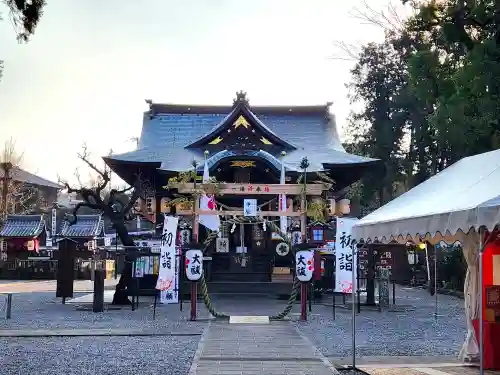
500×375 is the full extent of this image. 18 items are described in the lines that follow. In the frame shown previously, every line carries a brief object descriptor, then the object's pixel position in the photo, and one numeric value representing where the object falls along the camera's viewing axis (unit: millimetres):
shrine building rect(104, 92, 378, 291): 21625
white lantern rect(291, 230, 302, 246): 21125
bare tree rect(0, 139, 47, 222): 37156
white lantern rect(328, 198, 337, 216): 21044
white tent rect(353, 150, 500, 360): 5785
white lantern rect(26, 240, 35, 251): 36469
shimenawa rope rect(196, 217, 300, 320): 14359
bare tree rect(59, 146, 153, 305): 18000
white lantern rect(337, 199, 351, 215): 21703
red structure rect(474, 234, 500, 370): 7895
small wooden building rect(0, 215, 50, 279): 36250
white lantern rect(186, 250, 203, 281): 14398
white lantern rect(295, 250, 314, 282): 14523
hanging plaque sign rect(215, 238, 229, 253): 22734
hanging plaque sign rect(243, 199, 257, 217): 15086
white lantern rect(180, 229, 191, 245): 21578
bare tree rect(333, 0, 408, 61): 27047
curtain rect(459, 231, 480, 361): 8109
